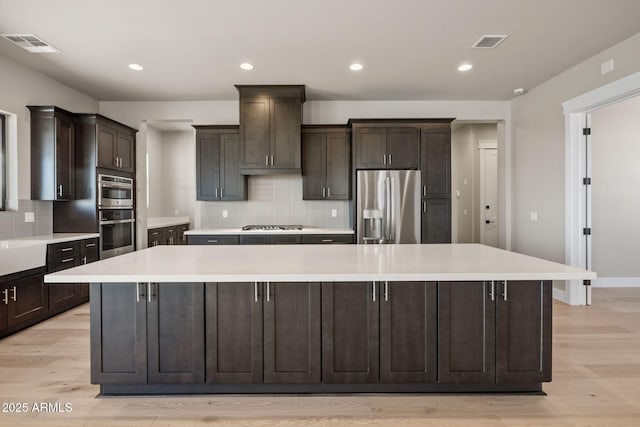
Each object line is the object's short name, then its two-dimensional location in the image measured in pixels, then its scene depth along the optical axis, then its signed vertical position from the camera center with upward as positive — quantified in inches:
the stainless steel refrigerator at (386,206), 193.5 +2.6
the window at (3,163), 152.9 +20.6
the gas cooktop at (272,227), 200.0 -9.0
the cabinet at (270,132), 192.9 +41.9
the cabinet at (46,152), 161.6 +26.4
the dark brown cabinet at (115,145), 179.2 +34.9
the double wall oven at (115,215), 181.0 -1.6
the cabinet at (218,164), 203.6 +26.4
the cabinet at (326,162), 205.0 +27.4
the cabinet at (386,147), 196.7 +34.1
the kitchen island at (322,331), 84.7 -27.8
